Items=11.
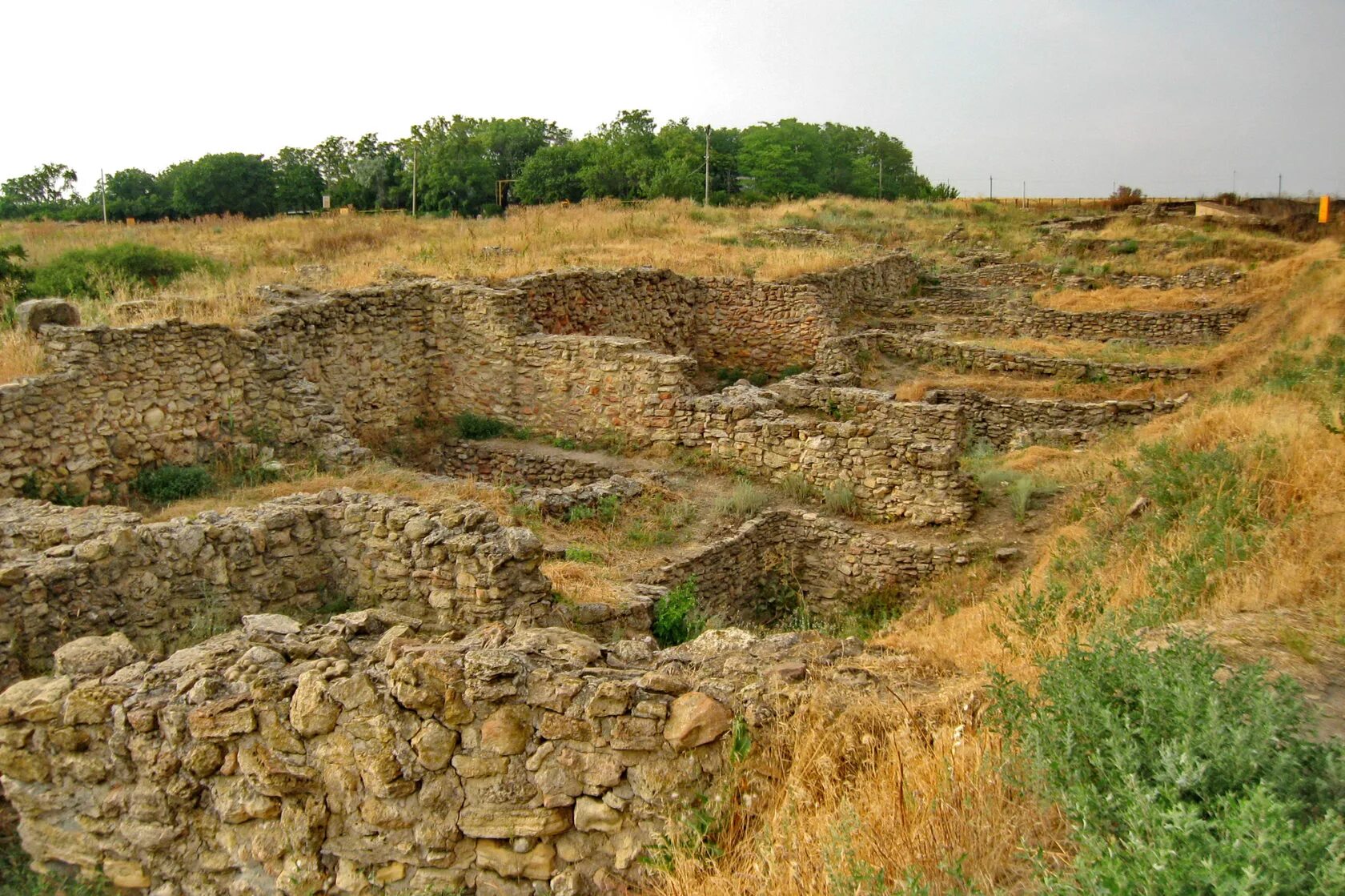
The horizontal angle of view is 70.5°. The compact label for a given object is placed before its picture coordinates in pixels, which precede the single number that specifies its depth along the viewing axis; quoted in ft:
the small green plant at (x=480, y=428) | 41.86
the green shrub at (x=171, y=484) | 29.66
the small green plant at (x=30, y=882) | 14.25
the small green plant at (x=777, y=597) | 31.07
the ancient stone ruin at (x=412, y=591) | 12.45
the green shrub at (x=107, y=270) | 44.14
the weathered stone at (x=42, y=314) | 30.83
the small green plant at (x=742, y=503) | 32.45
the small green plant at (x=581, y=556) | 27.02
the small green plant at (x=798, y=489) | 34.37
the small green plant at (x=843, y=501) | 33.47
